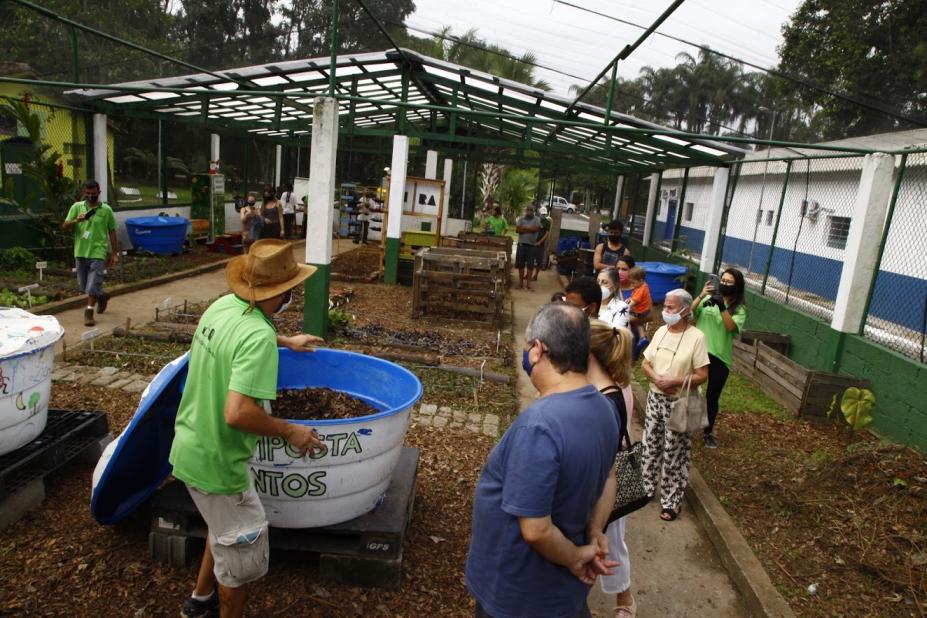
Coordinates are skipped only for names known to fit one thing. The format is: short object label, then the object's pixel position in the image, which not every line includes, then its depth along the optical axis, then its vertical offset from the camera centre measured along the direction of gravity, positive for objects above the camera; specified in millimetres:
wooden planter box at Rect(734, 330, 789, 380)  8227 -1605
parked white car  45812 +480
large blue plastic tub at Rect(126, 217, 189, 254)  13336 -1426
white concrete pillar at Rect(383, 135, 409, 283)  12602 -223
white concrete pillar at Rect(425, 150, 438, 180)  16797 +924
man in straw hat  2387 -967
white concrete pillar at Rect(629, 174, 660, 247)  17047 +338
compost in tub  2922 -1431
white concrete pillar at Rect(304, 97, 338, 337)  7234 -301
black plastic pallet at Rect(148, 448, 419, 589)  3186 -1897
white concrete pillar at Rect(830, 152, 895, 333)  6656 +71
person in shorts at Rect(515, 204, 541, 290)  13742 -818
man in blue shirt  1811 -874
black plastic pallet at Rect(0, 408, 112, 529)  3527 -1908
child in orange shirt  5961 -808
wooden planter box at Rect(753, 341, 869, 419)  6492 -1672
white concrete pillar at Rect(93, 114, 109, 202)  12617 +220
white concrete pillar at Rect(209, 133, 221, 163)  18375 +855
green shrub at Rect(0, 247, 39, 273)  10266 -1803
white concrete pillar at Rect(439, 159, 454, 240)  19547 +954
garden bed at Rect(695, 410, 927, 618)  3576 -2016
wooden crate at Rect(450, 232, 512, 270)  13672 -919
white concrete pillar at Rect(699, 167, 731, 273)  11984 +63
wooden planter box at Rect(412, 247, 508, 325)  9664 -1360
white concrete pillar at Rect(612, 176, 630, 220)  21781 +653
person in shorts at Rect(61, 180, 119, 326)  7625 -985
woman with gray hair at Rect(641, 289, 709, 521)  4227 -1155
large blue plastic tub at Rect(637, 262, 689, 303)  12625 -1202
